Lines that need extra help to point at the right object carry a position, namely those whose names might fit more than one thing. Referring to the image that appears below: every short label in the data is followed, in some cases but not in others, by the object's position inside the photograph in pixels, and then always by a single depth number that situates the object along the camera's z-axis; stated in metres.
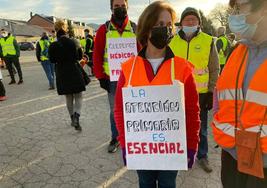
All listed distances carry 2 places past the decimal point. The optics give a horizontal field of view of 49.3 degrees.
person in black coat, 5.23
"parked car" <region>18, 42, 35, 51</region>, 49.41
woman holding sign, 1.98
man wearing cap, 3.48
